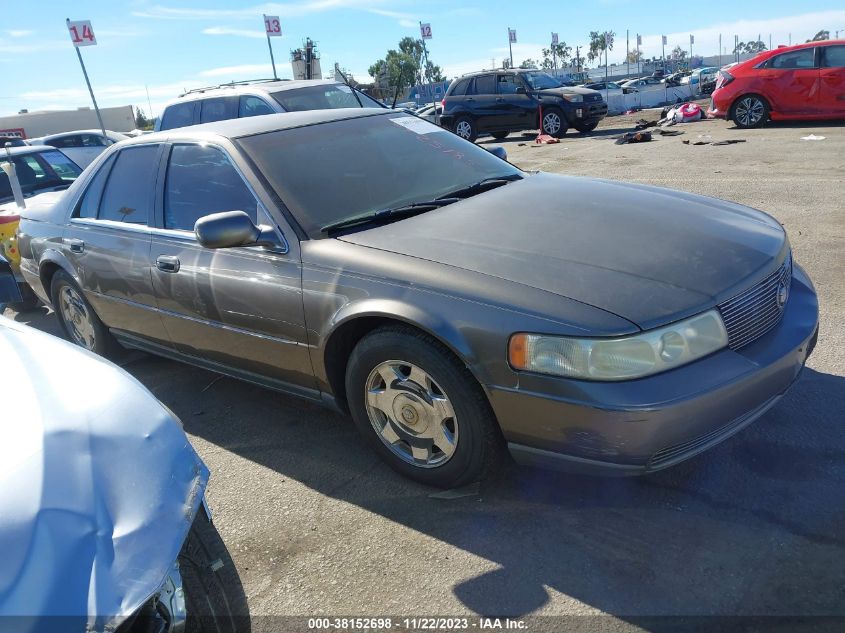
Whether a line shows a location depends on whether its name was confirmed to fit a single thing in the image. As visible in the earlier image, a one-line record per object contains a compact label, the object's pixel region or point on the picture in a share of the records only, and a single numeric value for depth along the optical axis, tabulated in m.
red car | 12.36
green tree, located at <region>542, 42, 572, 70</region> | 109.69
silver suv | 9.19
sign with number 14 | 13.55
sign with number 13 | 17.20
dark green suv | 16.02
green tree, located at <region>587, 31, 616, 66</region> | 109.56
